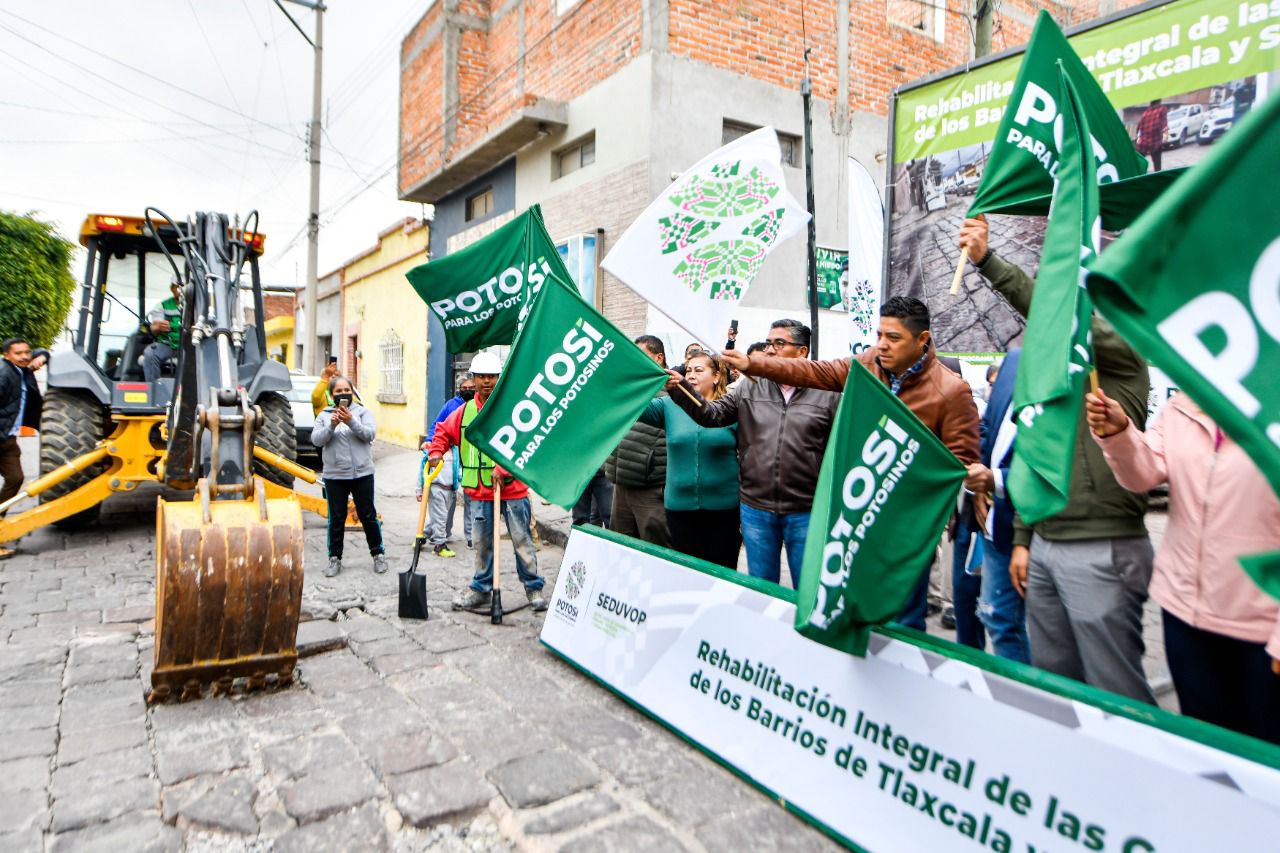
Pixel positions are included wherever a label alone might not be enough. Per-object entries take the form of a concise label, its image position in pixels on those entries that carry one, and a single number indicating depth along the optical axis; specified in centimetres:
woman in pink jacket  225
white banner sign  196
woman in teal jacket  471
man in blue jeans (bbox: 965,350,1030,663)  352
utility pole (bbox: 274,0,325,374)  1770
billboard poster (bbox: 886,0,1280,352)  412
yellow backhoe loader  378
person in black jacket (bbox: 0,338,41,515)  746
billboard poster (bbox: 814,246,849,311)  1099
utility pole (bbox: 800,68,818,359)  689
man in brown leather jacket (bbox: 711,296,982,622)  349
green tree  1606
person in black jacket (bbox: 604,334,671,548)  517
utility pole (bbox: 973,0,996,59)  734
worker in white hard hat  563
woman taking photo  662
